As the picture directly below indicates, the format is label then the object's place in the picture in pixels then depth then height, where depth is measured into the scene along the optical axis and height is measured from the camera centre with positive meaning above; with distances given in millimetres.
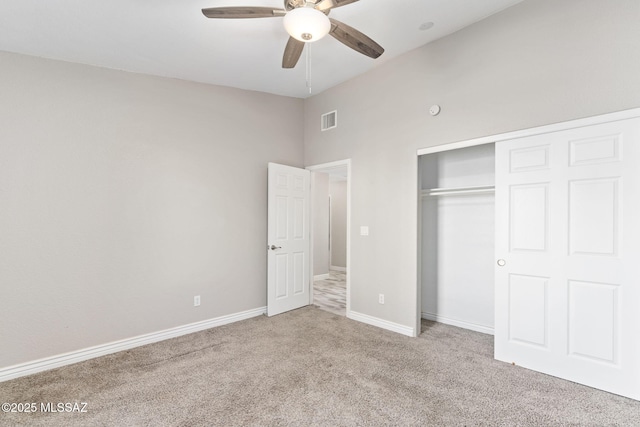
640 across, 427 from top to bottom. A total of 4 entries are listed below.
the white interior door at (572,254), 2312 -343
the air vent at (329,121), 4434 +1329
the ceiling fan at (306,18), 1918 +1289
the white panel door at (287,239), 4367 -397
